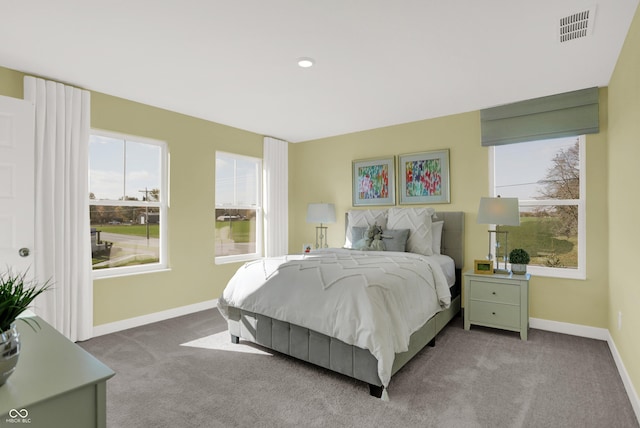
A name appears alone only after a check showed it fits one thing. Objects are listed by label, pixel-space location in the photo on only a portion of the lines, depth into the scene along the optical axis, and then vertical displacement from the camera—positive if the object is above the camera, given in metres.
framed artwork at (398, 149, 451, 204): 4.34 +0.50
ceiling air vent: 2.19 +1.28
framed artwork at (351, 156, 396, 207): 4.79 +0.48
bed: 2.31 -0.88
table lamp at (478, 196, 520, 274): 3.43 +0.04
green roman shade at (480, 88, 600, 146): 3.38 +1.04
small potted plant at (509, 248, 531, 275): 3.53 -0.47
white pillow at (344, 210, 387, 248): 4.39 -0.05
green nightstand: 3.32 -0.86
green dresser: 0.93 -0.51
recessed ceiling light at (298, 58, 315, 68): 2.81 +1.28
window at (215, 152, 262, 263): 4.85 +0.10
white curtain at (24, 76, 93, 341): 3.11 +0.09
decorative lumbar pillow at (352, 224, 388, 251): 3.94 -0.29
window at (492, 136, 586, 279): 3.58 +0.20
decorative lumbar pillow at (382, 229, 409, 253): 3.92 -0.28
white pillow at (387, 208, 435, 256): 3.90 -0.12
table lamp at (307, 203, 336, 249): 5.05 +0.03
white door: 2.81 +0.26
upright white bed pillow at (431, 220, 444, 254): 4.07 -0.23
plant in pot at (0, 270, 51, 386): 1.01 -0.34
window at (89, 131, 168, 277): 3.69 +0.13
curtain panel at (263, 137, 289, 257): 5.33 +0.30
